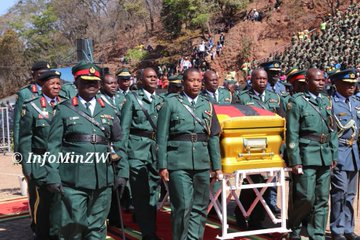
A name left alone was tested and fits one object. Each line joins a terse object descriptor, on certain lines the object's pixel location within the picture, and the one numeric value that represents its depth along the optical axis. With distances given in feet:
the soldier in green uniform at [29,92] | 21.42
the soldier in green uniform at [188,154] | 18.24
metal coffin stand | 19.38
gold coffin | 19.29
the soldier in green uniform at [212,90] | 26.50
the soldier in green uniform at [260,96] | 24.30
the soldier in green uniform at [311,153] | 19.99
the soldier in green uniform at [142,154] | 21.11
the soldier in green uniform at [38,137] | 19.82
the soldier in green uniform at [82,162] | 16.17
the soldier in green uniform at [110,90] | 25.71
